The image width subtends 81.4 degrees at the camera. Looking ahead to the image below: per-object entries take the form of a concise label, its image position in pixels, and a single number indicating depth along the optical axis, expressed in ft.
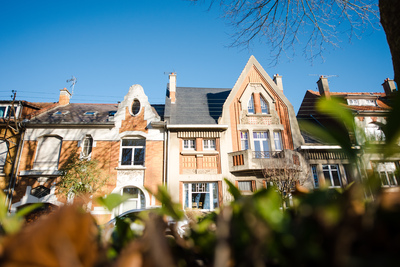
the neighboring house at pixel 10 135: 47.70
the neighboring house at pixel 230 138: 48.01
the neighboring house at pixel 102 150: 47.21
